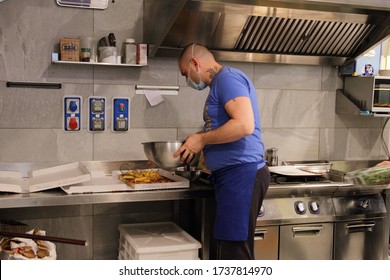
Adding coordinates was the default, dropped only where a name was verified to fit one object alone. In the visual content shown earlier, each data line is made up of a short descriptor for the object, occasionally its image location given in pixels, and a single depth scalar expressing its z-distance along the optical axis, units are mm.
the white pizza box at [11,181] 2725
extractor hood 3078
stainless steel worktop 2691
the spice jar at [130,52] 3387
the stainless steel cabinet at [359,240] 3261
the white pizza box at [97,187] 2824
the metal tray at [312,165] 3851
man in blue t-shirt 2689
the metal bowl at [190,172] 3189
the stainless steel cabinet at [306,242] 3141
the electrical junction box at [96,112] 3436
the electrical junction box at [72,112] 3379
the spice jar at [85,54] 3281
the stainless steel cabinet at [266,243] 3082
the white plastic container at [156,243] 2916
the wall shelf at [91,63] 3236
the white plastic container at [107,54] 3303
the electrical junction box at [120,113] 3482
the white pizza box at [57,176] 2809
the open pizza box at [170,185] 2926
